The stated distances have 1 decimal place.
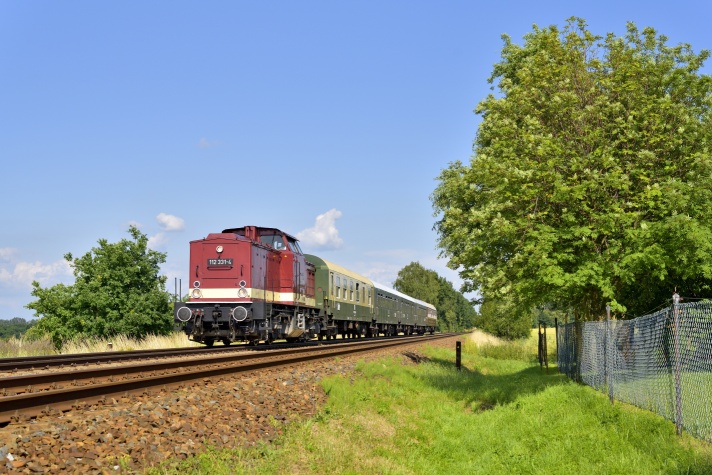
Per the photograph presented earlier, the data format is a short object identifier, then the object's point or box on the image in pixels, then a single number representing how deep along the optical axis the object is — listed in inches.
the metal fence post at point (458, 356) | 983.0
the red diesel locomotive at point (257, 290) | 903.7
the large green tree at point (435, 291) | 4997.5
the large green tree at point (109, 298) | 1262.3
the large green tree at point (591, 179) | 606.2
